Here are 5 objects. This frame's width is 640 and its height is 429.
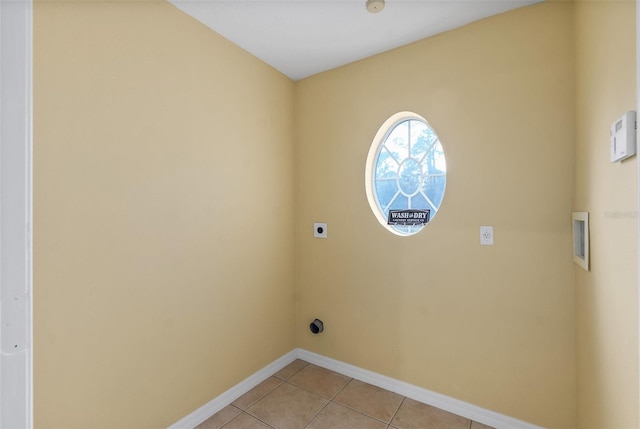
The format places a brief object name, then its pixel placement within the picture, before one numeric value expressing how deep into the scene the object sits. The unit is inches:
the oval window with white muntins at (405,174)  85.7
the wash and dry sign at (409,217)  86.2
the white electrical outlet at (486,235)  73.0
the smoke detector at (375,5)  67.4
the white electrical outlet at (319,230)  99.9
